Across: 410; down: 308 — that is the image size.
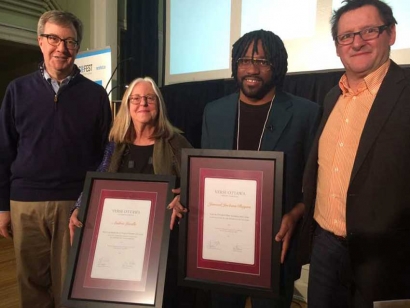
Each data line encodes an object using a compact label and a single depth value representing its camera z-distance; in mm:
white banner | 3266
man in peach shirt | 1131
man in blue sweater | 1736
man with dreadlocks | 1370
